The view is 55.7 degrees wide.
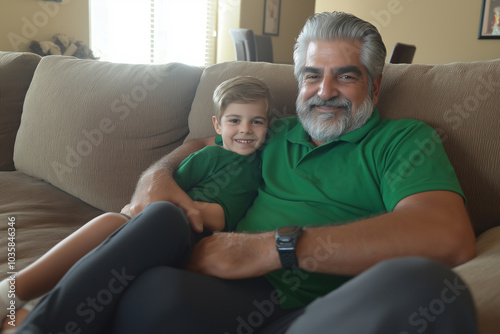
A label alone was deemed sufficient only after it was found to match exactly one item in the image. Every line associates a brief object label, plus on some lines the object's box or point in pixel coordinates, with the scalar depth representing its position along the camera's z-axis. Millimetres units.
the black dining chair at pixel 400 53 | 3311
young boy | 1330
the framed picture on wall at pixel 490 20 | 4098
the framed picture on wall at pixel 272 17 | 6102
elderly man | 671
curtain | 4562
